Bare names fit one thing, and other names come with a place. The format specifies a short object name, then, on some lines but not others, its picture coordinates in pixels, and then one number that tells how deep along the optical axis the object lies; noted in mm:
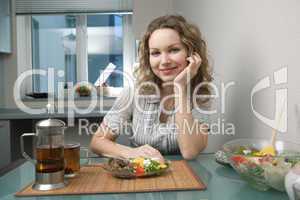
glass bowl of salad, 808
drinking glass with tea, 1003
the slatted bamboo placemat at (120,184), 869
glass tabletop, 827
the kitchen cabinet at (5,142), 3088
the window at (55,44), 4027
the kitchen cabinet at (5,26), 3497
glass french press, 899
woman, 1349
